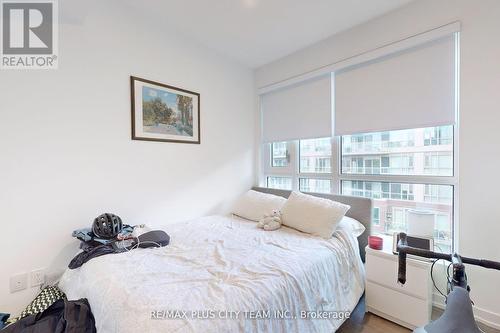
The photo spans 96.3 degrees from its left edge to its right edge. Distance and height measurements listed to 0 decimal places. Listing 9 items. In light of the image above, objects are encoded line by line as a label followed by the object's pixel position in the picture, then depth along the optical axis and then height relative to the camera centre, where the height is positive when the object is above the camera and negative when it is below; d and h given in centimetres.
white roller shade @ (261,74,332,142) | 267 +69
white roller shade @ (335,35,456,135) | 189 +69
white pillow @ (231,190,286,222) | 257 -48
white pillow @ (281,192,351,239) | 201 -48
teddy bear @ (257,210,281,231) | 222 -58
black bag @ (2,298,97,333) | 114 -84
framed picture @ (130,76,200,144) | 219 +56
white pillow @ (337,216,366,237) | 206 -59
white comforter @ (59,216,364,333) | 98 -64
